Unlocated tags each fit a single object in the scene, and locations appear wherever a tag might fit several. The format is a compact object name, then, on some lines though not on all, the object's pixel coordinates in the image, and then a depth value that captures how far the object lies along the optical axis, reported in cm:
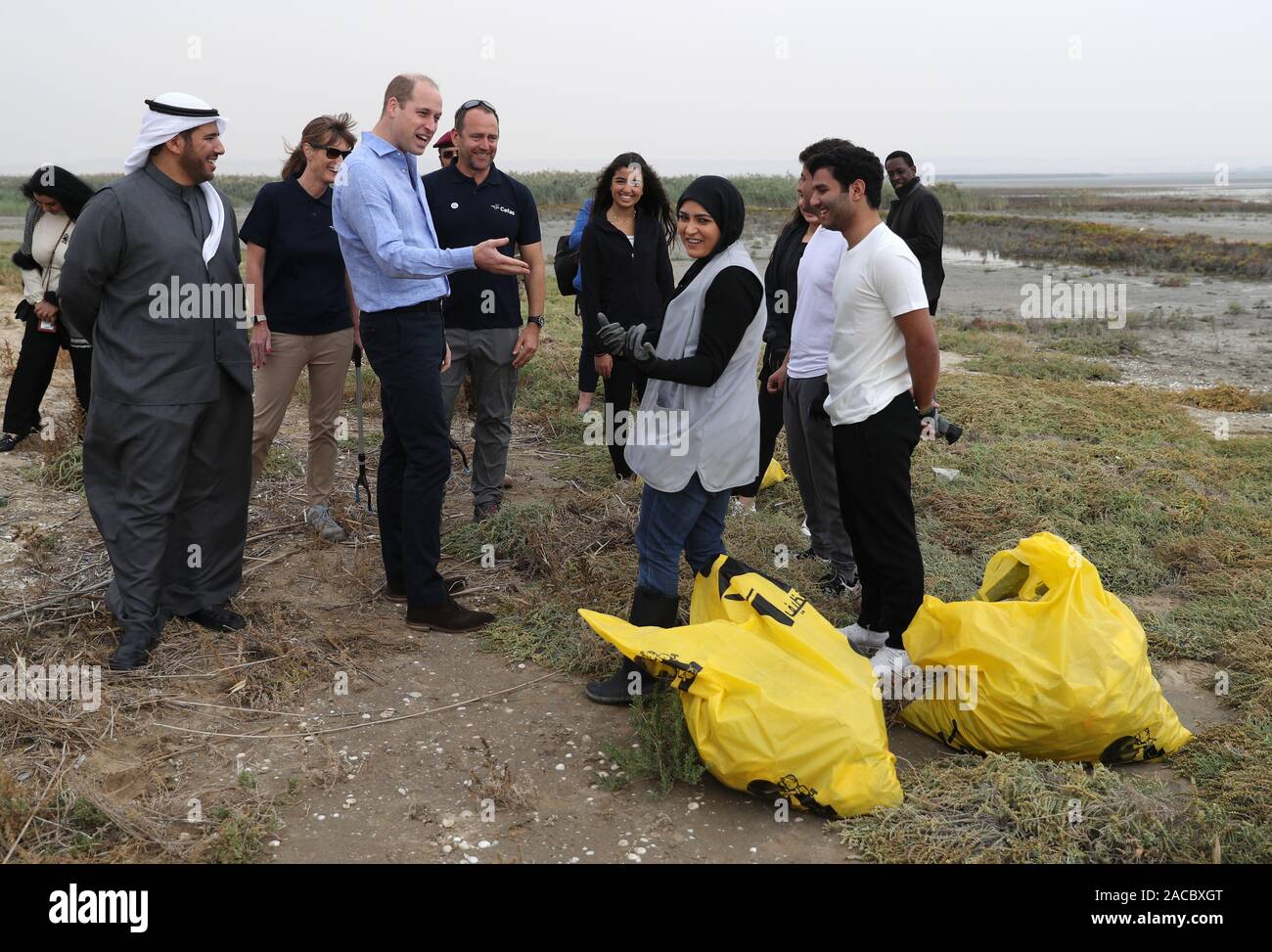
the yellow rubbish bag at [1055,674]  315
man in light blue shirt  384
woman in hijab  320
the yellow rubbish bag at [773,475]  632
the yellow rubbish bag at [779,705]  294
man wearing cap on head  565
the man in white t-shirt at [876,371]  341
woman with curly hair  562
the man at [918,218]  589
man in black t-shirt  495
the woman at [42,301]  615
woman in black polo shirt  477
